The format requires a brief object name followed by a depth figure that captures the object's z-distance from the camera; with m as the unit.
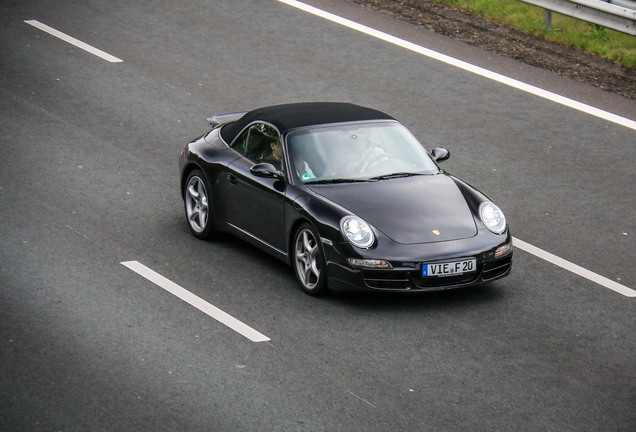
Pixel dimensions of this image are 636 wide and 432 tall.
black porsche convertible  19.92
